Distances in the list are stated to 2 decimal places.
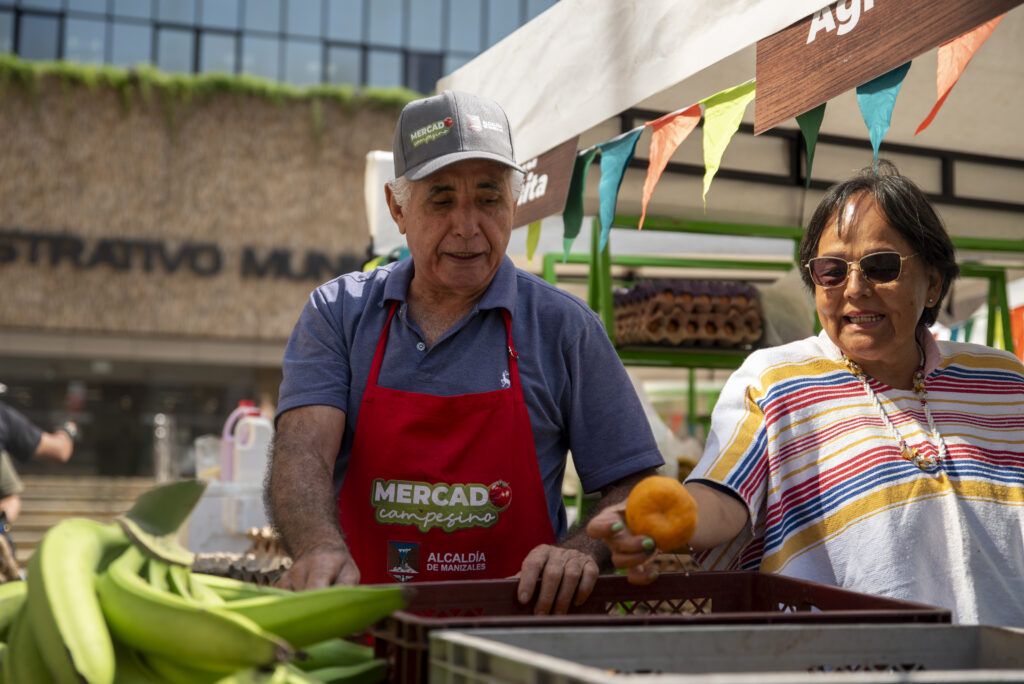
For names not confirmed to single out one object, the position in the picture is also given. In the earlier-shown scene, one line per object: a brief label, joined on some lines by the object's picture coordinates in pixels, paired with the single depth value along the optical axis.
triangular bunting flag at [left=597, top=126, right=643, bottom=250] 4.25
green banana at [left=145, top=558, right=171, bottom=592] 1.43
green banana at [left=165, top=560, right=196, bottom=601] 1.45
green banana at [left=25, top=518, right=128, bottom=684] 1.23
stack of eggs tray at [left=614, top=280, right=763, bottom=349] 5.24
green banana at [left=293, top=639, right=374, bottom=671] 1.53
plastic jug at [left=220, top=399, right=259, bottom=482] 7.78
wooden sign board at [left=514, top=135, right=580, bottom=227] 4.47
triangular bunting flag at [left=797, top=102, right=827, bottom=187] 3.01
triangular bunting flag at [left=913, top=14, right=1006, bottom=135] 2.61
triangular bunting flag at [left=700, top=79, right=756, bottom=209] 3.55
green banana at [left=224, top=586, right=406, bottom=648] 1.33
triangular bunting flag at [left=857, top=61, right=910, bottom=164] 2.62
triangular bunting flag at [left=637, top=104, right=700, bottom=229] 3.90
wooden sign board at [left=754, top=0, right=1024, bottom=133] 2.36
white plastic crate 1.28
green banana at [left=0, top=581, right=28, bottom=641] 1.52
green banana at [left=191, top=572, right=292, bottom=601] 1.57
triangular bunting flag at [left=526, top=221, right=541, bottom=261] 4.97
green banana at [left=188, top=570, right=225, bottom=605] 1.48
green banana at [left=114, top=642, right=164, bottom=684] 1.37
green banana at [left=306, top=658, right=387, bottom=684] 1.47
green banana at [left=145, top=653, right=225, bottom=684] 1.32
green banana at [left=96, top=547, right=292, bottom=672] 1.17
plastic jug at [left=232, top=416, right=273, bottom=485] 7.48
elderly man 2.37
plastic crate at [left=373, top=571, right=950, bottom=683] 1.37
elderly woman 2.26
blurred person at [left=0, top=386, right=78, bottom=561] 8.75
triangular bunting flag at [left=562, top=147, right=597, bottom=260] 4.55
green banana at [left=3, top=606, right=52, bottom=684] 1.38
